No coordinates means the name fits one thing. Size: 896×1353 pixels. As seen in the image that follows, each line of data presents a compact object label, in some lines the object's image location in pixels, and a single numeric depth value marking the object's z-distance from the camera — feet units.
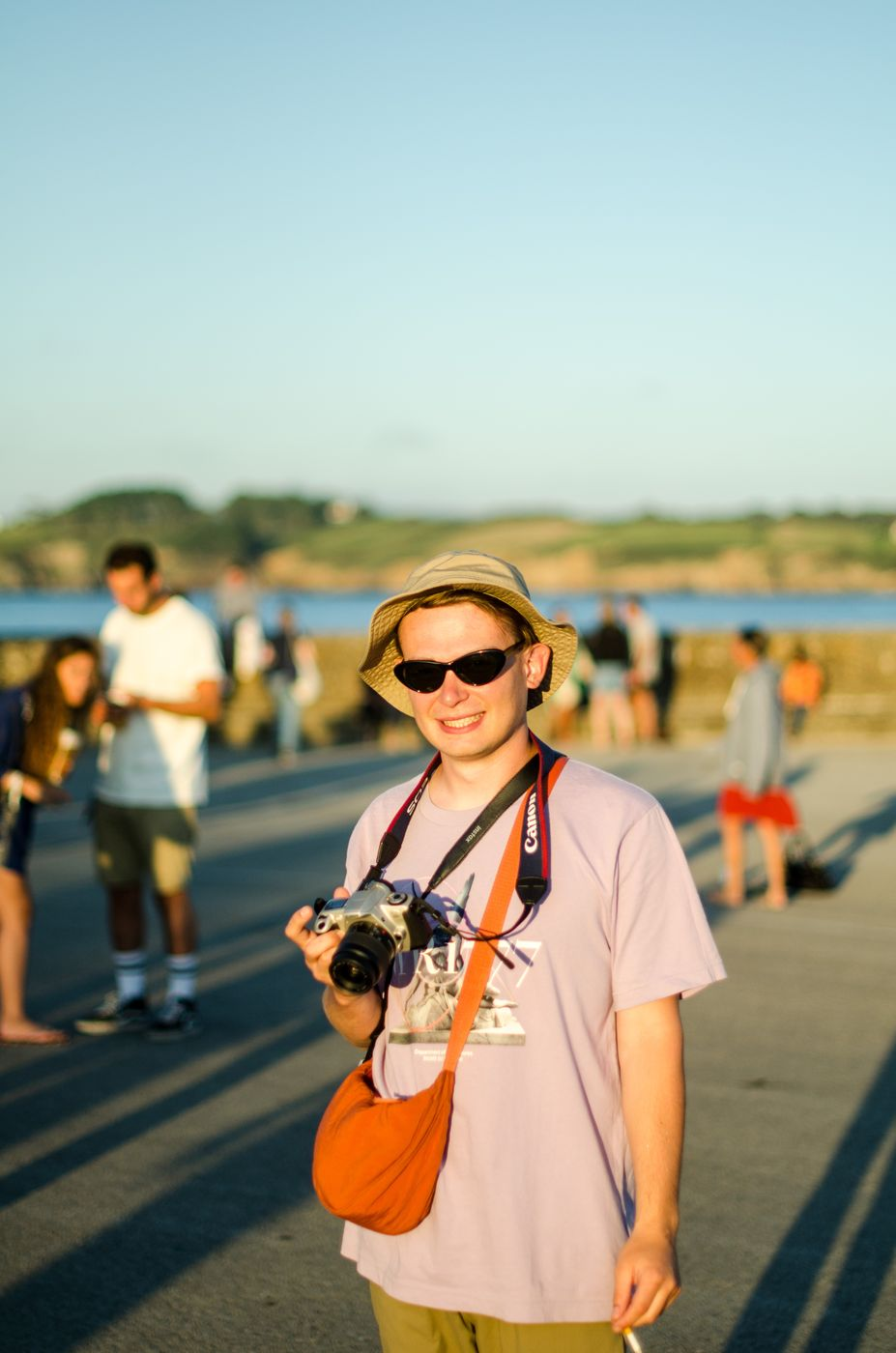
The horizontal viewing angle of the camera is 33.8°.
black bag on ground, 32.50
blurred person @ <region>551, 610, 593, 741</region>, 64.90
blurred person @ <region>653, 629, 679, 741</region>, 71.97
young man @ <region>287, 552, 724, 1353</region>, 7.31
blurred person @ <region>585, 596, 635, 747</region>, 62.85
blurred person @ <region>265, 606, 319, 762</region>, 58.75
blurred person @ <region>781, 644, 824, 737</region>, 67.26
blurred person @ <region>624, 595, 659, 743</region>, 65.72
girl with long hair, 20.54
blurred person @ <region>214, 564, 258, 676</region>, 62.34
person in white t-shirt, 21.35
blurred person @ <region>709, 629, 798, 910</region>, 30.48
